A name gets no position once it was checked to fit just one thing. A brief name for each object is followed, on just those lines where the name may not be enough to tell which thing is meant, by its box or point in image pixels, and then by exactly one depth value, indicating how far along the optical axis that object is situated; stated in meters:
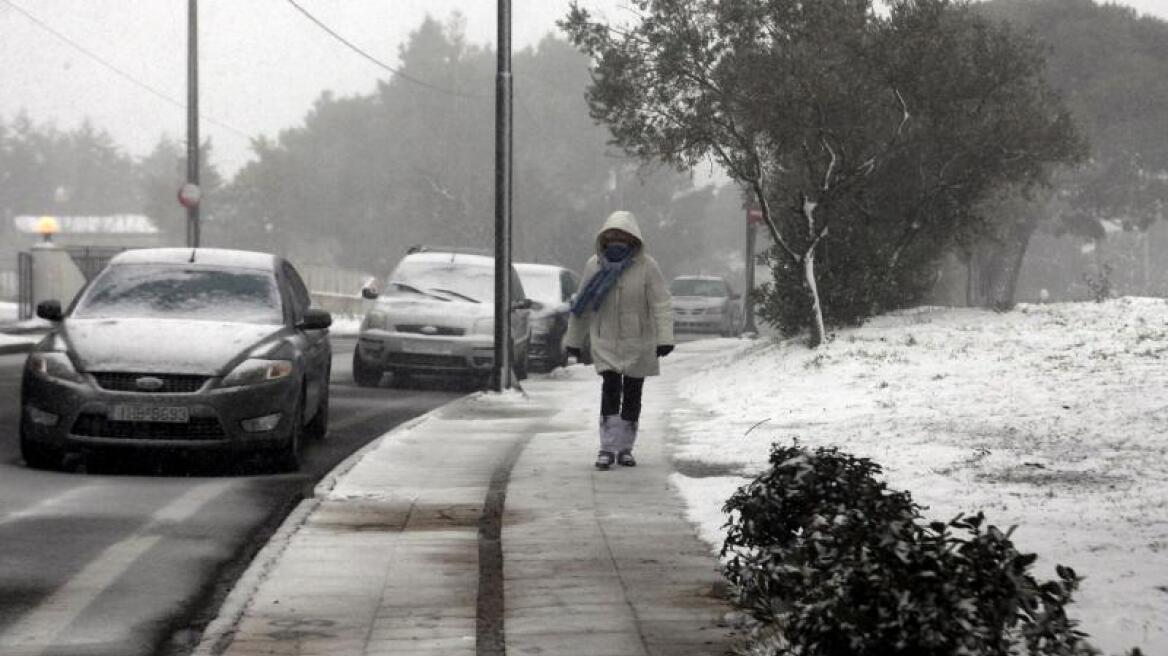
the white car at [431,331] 21.38
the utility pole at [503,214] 19.06
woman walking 11.75
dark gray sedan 11.30
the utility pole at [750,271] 39.58
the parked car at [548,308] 25.86
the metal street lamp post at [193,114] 34.19
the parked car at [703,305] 44.84
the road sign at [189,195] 33.44
